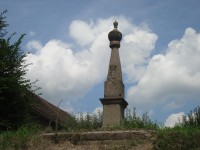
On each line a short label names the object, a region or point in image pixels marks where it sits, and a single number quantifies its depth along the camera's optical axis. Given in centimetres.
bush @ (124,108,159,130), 920
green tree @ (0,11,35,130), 1277
